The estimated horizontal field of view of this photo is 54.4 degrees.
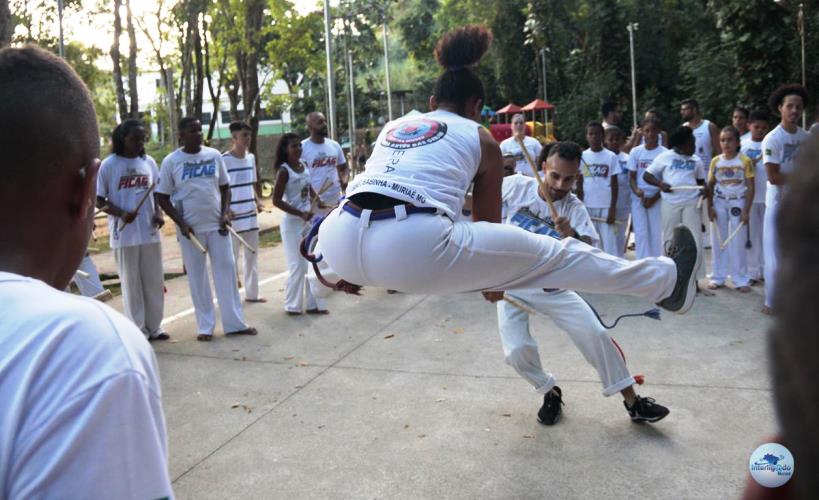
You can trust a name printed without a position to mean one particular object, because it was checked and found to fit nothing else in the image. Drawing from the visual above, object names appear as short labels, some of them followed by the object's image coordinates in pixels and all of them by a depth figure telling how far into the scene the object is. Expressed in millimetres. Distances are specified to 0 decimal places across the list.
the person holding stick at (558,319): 4625
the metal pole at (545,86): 37406
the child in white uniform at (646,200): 9266
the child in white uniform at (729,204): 8578
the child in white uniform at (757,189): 8797
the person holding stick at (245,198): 8820
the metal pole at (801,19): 16581
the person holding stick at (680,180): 8641
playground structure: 22353
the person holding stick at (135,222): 7188
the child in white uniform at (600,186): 9398
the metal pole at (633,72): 29453
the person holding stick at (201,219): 7348
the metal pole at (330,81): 15375
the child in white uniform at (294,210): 8305
